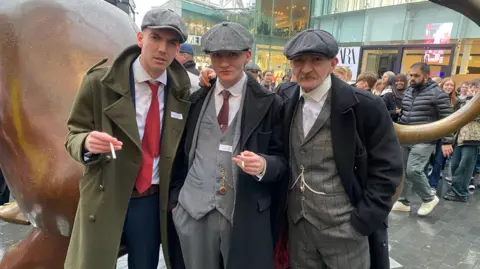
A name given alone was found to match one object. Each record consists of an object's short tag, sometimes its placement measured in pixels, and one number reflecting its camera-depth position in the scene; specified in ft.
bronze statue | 6.39
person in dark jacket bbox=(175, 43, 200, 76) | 13.44
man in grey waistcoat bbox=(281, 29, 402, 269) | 5.73
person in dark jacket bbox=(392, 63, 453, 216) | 15.25
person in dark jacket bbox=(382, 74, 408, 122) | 16.63
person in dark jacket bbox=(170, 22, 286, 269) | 5.87
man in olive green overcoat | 5.79
